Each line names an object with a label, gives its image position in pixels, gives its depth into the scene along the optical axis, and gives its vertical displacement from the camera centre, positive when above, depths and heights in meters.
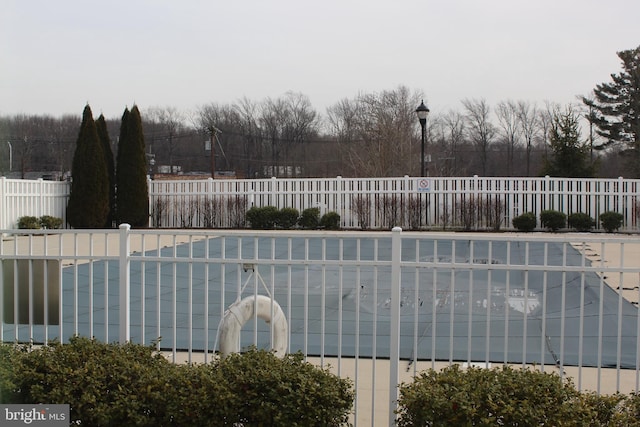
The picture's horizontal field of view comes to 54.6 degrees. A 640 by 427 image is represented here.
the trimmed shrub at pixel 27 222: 15.86 -0.72
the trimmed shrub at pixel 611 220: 17.88 -0.71
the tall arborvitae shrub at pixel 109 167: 18.77 +0.85
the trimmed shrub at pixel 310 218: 19.08 -0.72
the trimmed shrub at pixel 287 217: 19.19 -0.69
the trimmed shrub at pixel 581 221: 17.97 -0.74
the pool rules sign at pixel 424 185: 18.97 +0.31
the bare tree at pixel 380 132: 32.28 +3.58
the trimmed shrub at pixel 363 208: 19.33 -0.41
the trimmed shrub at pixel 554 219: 17.98 -0.69
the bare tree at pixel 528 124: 37.91 +4.36
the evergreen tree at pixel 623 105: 31.38 +4.75
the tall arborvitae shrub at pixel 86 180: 17.80 +0.41
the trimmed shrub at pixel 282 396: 2.91 -0.96
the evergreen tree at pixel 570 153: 22.62 +1.58
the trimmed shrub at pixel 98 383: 3.01 -0.95
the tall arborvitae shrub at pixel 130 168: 18.98 +0.81
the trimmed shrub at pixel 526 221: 18.02 -0.77
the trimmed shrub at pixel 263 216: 19.27 -0.67
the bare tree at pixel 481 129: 38.00 +4.09
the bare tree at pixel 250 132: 39.16 +4.01
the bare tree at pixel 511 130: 37.81 +4.03
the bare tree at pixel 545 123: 37.00 +4.37
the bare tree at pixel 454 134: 38.16 +3.80
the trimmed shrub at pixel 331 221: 19.00 -0.80
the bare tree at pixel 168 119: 38.38 +4.73
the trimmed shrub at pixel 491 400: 2.75 -0.94
